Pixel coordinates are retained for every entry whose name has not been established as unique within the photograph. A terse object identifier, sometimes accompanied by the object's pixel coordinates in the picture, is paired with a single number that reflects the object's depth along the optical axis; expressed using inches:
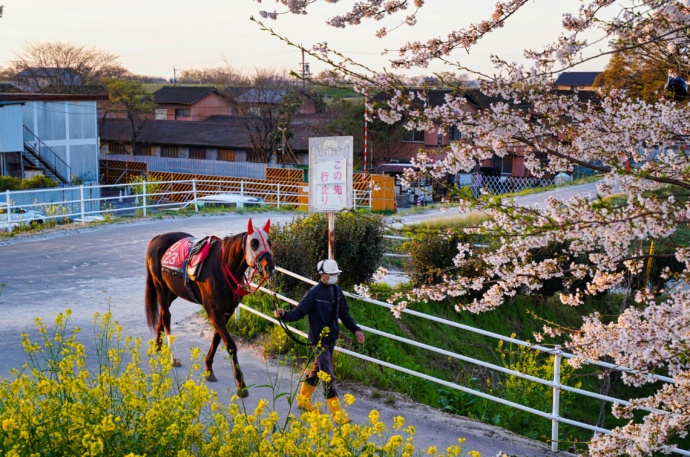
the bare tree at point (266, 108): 2049.7
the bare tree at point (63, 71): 2503.7
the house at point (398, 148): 1904.5
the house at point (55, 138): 1472.7
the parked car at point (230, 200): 1129.4
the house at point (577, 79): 2634.6
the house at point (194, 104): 2581.2
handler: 296.5
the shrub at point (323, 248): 477.4
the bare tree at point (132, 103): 2359.7
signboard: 369.4
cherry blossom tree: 181.6
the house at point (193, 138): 2151.8
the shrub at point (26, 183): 1264.5
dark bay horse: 308.7
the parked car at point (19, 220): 765.9
